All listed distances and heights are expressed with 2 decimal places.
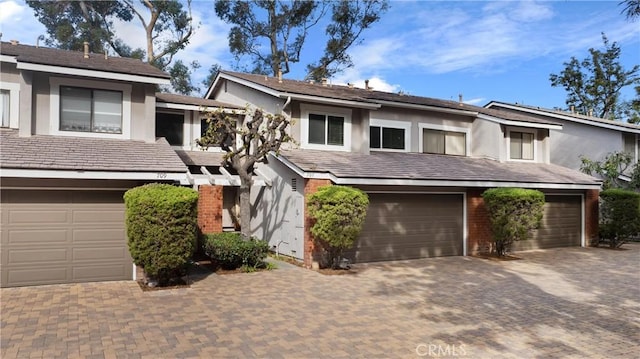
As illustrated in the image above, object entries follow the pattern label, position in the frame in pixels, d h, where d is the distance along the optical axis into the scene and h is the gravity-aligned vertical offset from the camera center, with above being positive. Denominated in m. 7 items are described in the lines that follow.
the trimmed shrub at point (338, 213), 11.44 -0.71
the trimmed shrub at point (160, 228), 9.41 -0.95
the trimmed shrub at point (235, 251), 11.60 -1.80
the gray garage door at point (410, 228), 13.83 -1.37
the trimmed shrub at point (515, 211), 14.07 -0.74
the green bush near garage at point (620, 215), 17.19 -1.04
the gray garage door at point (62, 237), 9.80 -1.27
